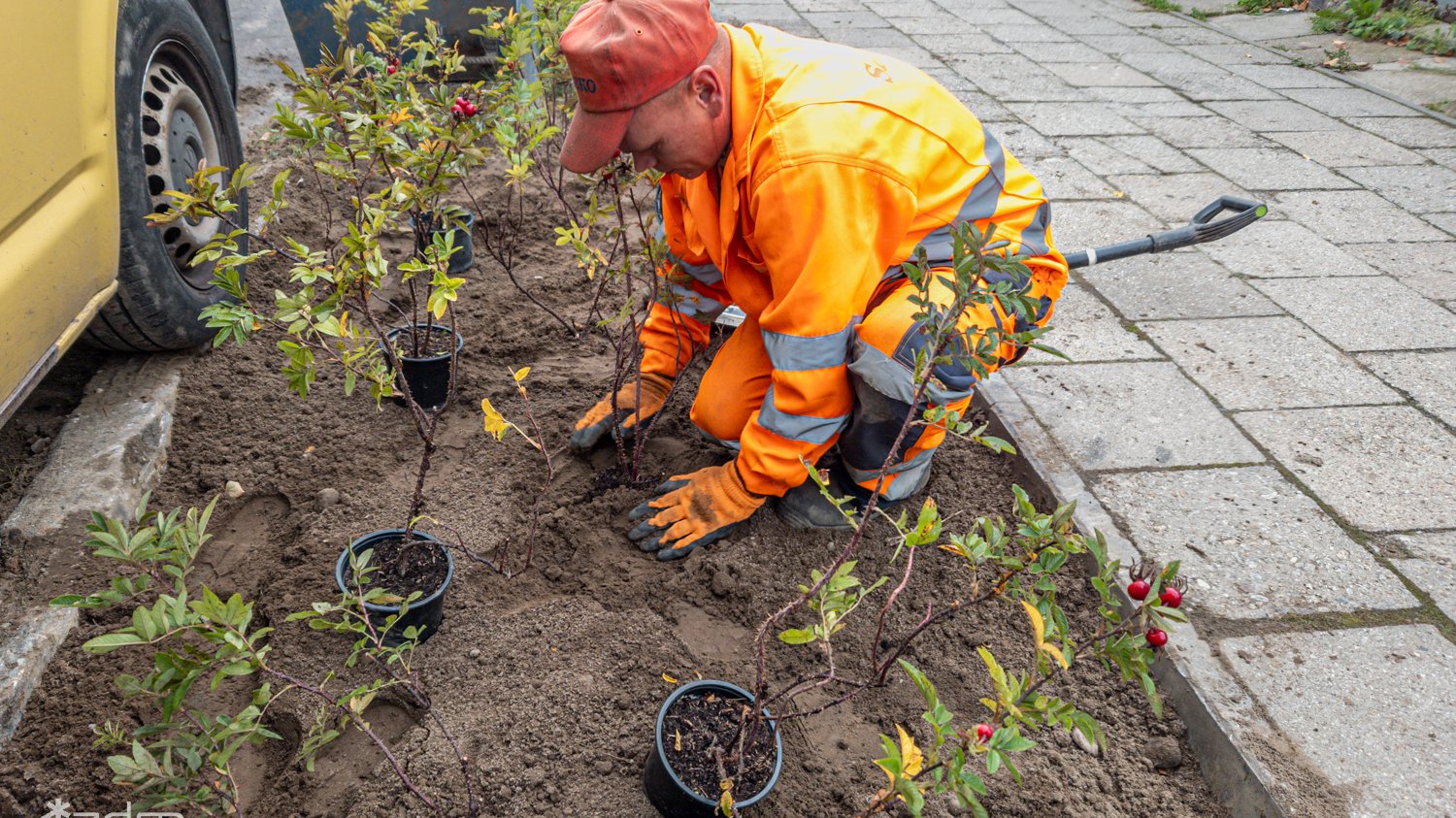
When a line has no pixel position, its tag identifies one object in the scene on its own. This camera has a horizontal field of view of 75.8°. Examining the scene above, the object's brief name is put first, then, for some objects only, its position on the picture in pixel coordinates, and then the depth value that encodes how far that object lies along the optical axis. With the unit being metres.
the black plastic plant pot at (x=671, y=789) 1.75
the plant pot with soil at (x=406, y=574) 2.13
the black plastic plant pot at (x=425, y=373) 2.98
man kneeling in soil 2.00
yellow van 1.98
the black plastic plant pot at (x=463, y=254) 3.73
